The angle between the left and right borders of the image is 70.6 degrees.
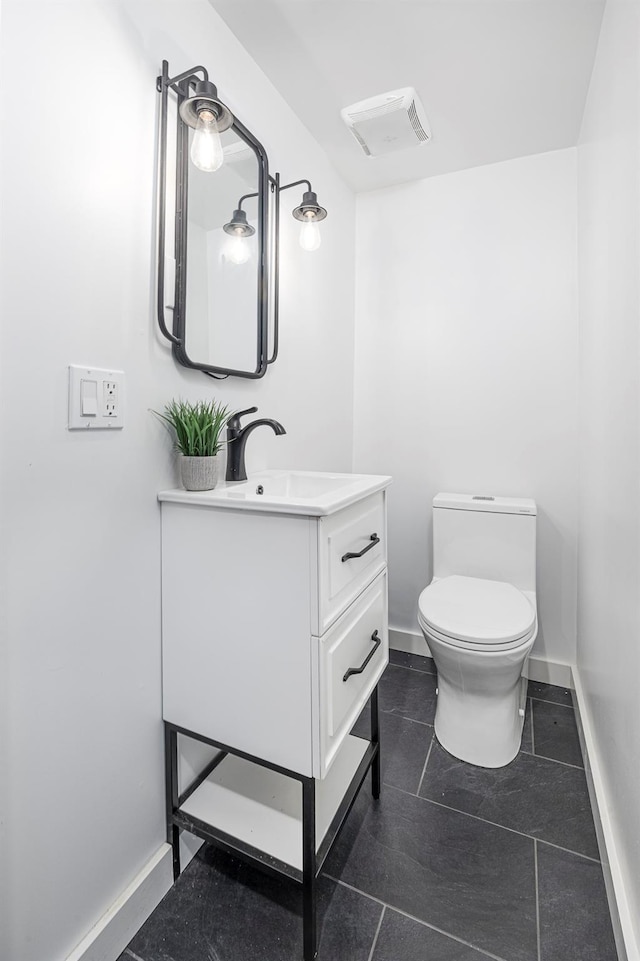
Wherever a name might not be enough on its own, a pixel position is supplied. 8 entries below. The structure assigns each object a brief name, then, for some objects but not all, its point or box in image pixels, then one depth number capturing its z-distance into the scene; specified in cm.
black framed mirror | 109
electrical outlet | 94
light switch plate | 88
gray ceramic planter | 109
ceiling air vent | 155
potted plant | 109
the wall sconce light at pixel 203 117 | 95
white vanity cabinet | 95
